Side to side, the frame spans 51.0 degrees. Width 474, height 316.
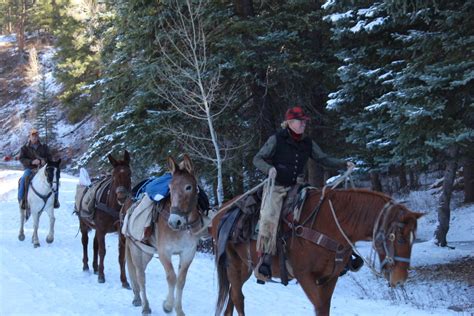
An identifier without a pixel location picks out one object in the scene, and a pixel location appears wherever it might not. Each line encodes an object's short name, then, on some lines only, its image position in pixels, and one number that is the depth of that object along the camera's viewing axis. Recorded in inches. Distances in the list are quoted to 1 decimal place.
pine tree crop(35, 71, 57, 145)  1795.0
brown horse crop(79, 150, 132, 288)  371.2
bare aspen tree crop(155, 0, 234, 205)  564.1
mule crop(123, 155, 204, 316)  267.4
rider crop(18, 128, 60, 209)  569.6
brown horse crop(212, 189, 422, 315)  185.0
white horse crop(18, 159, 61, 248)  545.3
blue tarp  295.7
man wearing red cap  226.4
